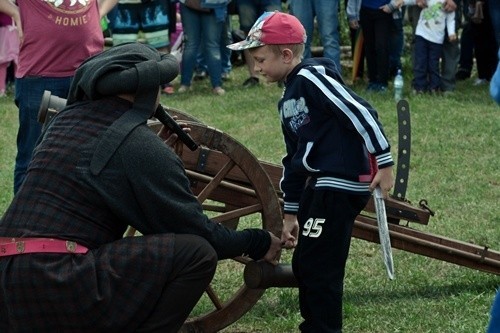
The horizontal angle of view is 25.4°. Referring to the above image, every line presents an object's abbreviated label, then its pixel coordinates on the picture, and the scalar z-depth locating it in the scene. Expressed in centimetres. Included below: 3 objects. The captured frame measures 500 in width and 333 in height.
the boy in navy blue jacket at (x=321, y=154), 466
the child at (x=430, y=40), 1202
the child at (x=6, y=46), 1316
